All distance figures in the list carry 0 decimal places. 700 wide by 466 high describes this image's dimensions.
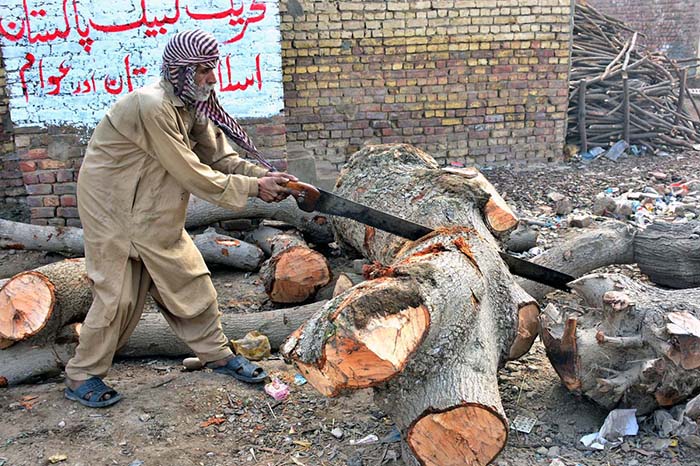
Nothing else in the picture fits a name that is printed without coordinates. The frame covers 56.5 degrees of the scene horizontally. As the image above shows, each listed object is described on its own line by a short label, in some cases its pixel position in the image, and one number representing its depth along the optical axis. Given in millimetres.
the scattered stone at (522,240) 5289
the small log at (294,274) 4359
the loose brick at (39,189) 5492
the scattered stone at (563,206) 6465
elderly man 3092
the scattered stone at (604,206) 6242
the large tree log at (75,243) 4902
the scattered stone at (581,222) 5789
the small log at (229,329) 3844
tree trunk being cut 2338
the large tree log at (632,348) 2744
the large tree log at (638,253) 4258
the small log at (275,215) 5133
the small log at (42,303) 3463
